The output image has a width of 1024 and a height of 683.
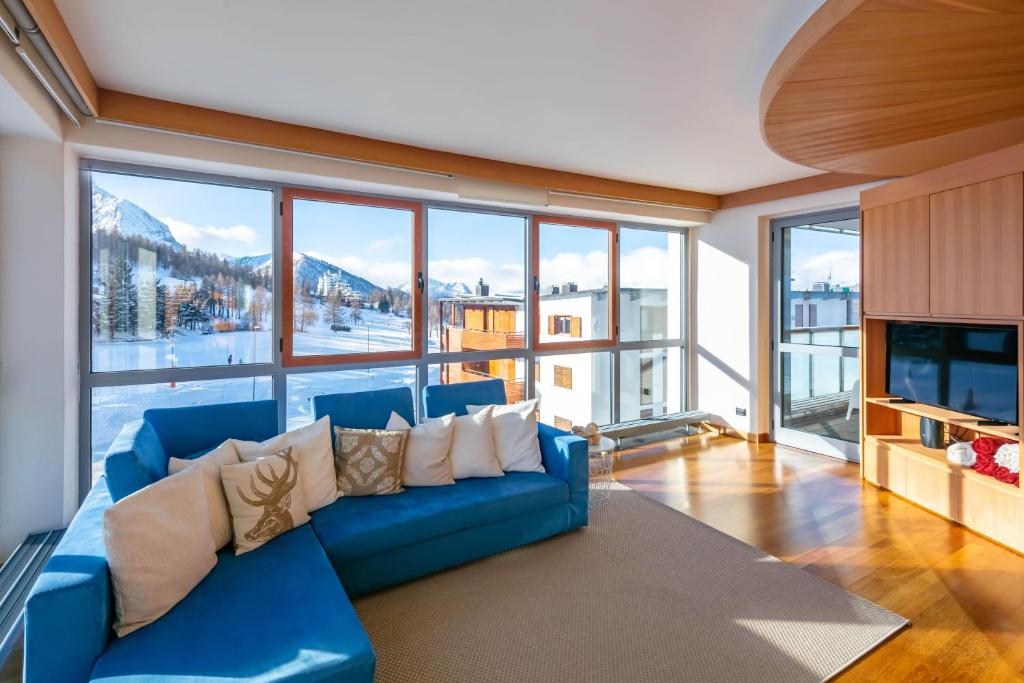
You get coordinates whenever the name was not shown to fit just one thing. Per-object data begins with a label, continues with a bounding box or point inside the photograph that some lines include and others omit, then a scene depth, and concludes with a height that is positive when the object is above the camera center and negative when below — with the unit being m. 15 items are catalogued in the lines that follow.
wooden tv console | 3.03 +0.33
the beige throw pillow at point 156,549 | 1.71 -0.73
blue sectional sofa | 1.55 -0.92
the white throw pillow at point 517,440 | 3.25 -0.63
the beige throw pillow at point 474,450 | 3.13 -0.67
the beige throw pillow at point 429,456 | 2.99 -0.67
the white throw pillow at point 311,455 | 2.59 -0.58
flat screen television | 3.19 -0.20
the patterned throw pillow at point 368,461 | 2.86 -0.68
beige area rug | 2.06 -1.27
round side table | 4.05 -1.03
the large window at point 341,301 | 3.38 +0.32
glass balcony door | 4.70 +0.05
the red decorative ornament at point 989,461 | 3.15 -0.79
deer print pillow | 2.27 -0.72
